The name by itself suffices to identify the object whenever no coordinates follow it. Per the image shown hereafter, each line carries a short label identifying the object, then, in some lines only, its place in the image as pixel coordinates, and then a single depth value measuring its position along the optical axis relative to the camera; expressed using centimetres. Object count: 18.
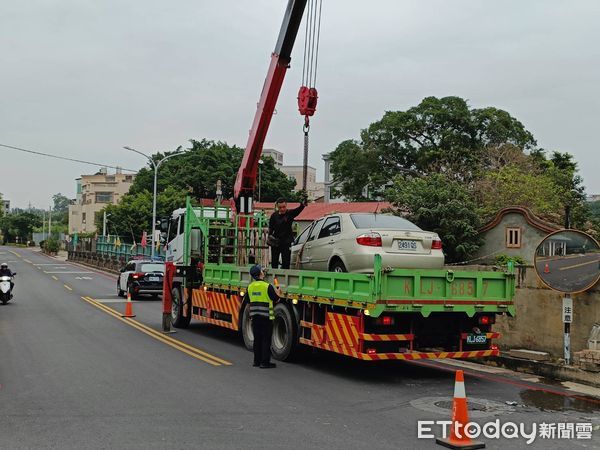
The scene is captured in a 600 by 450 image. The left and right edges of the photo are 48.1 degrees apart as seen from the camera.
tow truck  932
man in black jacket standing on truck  1264
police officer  1069
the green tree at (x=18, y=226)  12444
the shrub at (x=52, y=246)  8152
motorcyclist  2309
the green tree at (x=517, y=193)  3347
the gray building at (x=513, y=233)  2883
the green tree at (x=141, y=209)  5734
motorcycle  2264
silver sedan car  1025
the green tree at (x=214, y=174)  6184
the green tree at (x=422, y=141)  5206
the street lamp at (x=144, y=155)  3831
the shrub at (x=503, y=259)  2748
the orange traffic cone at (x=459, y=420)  629
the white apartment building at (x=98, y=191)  10744
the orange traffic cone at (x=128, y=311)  1864
